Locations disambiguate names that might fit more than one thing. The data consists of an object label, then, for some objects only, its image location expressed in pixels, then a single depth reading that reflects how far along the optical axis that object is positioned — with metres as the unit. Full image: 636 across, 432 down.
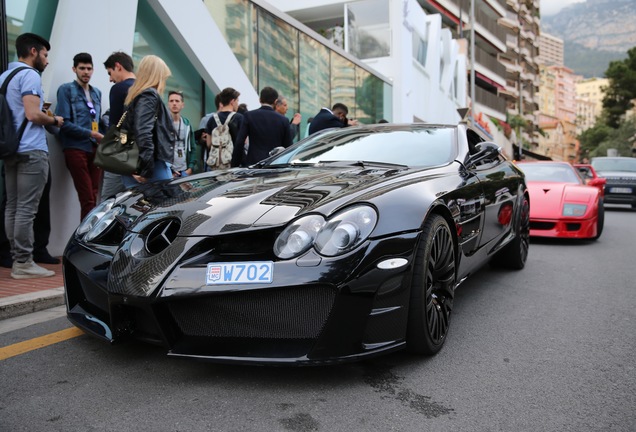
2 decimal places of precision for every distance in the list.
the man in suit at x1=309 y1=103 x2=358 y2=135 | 7.34
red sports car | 7.17
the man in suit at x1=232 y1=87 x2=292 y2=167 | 5.95
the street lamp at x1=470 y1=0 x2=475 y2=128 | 27.14
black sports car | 2.14
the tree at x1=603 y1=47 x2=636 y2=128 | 53.44
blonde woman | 4.05
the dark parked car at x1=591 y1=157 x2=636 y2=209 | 14.04
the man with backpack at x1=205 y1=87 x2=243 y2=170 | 6.13
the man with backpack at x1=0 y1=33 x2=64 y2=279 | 4.30
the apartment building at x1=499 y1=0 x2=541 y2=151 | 61.00
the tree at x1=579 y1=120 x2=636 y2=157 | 53.10
